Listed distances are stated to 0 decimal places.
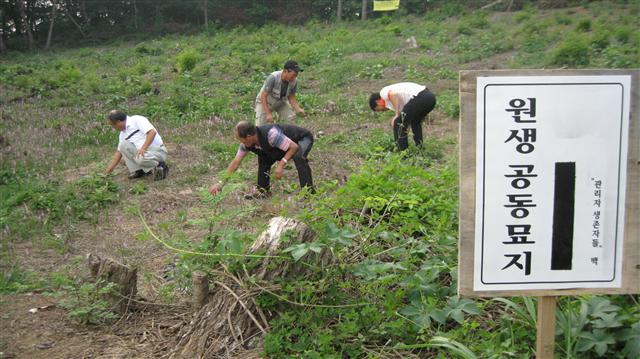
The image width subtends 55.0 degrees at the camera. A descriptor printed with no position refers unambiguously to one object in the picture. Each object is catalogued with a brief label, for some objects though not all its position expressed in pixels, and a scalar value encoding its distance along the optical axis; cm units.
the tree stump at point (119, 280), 380
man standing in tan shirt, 837
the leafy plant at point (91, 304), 369
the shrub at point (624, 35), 1402
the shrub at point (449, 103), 1049
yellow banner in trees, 2369
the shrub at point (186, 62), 1684
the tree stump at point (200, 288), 342
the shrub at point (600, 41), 1362
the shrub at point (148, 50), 2177
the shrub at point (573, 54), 1295
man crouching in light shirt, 806
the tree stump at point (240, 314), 321
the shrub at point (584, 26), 1674
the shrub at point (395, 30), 2117
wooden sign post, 235
